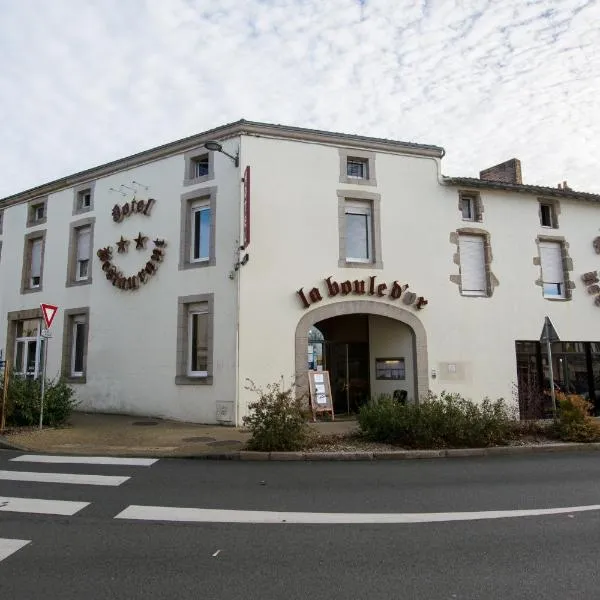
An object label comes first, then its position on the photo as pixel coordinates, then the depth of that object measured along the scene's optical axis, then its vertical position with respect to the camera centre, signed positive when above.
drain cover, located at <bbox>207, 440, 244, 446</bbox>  9.60 -1.03
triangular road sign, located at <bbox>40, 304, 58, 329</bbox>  10.79 +1.46
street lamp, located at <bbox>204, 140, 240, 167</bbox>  11.58 +5.09
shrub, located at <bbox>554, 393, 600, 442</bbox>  10.22 -0.78
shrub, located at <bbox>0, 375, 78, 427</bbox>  11.02 -0.34
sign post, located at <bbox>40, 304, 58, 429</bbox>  10.78 +1.33
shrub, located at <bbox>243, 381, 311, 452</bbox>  8.74 -0.66
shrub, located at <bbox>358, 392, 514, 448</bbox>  9.23 -0.72
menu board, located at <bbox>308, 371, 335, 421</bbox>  13.47 -0.20
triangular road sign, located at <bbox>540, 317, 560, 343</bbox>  11.64 +1.09
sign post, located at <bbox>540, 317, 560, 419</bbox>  11.65 +1.04
